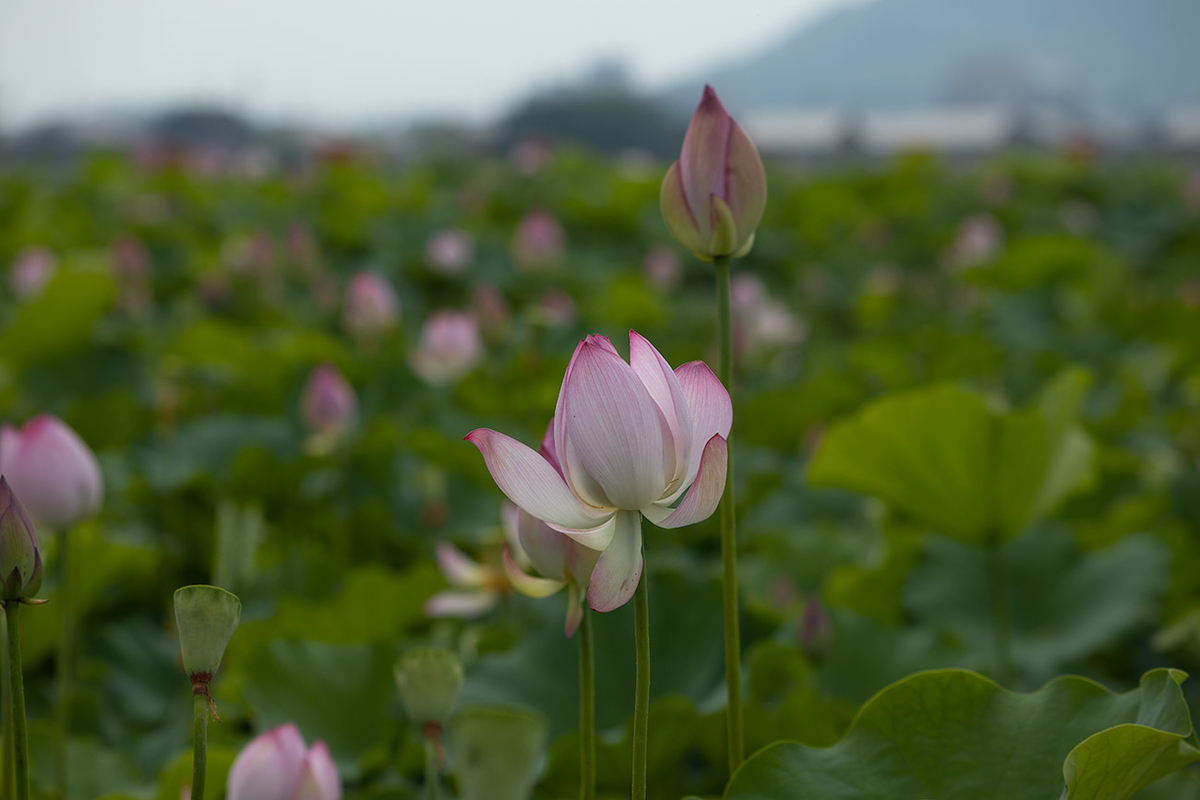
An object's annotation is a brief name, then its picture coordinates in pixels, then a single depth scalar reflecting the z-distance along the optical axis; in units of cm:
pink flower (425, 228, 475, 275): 688
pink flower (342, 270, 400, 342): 506
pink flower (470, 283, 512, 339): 492
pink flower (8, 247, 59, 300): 549
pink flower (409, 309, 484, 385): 470
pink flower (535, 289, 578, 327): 550
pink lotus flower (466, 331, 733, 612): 178
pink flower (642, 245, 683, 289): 759
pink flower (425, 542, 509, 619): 250
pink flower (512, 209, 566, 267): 632
